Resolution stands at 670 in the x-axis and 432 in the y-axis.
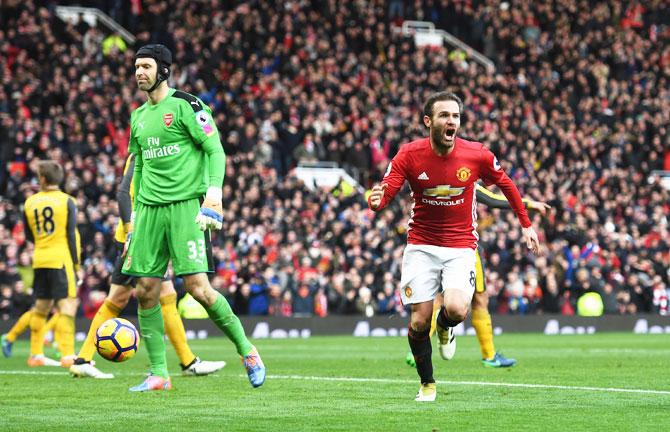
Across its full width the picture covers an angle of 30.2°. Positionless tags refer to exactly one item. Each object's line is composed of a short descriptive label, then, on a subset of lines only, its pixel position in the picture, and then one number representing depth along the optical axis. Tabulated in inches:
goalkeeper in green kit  378.3
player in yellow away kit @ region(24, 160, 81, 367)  562.9
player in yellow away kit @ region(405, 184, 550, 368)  534.9
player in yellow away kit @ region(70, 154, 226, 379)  452.8
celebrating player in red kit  366.6
